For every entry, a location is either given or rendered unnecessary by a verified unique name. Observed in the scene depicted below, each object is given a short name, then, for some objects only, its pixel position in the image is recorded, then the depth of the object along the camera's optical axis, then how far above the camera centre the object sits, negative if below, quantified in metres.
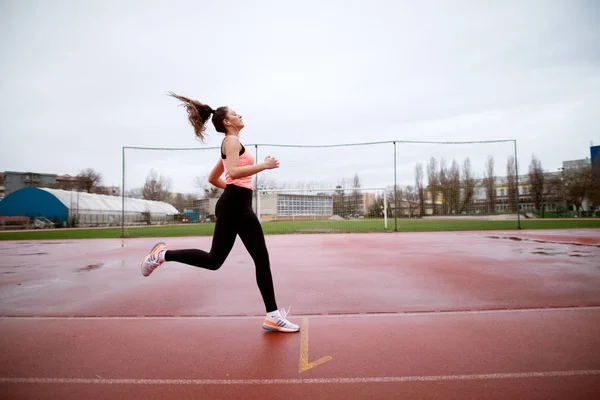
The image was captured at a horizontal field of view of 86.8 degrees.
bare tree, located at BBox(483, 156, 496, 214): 31.08 +1.93
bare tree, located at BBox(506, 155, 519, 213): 25.21 +1.05
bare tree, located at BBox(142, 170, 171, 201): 19.94 +2.07
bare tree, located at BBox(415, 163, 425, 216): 36.59 +2.38
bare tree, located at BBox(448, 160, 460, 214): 28.72 +1.48
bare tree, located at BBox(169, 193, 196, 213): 36.48 +1.57
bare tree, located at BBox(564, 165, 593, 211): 41.28 +2.70
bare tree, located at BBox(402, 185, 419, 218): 30.98 +0.79
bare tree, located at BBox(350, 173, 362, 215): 20.22 +0.60
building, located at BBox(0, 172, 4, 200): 66.52 +7.31
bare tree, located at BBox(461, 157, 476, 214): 28.80 +1.92
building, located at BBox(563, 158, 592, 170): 61.78 +8.87
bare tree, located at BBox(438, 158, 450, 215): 29.73 +1.60
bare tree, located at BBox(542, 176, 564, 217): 47.19 +2.38
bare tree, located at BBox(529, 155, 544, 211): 49.14 +3.54
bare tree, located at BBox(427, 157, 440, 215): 34.44 +3.06
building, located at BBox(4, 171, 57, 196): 57.69 +6.80
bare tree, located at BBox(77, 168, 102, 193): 56.51 +6.77
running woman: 2.71 -0.10
